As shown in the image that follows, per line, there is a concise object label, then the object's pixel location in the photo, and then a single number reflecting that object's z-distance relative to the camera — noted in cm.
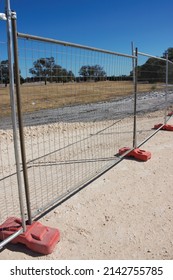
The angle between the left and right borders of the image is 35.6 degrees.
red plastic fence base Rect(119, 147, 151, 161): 589
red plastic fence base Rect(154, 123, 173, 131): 880
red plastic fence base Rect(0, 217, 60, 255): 296
